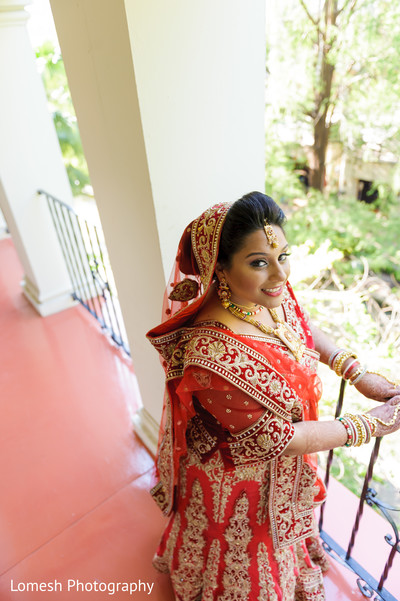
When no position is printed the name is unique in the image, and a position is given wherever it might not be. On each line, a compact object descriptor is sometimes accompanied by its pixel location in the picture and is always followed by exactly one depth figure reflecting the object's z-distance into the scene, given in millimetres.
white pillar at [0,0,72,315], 2715
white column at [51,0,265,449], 1164
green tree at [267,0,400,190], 6184
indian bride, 999
